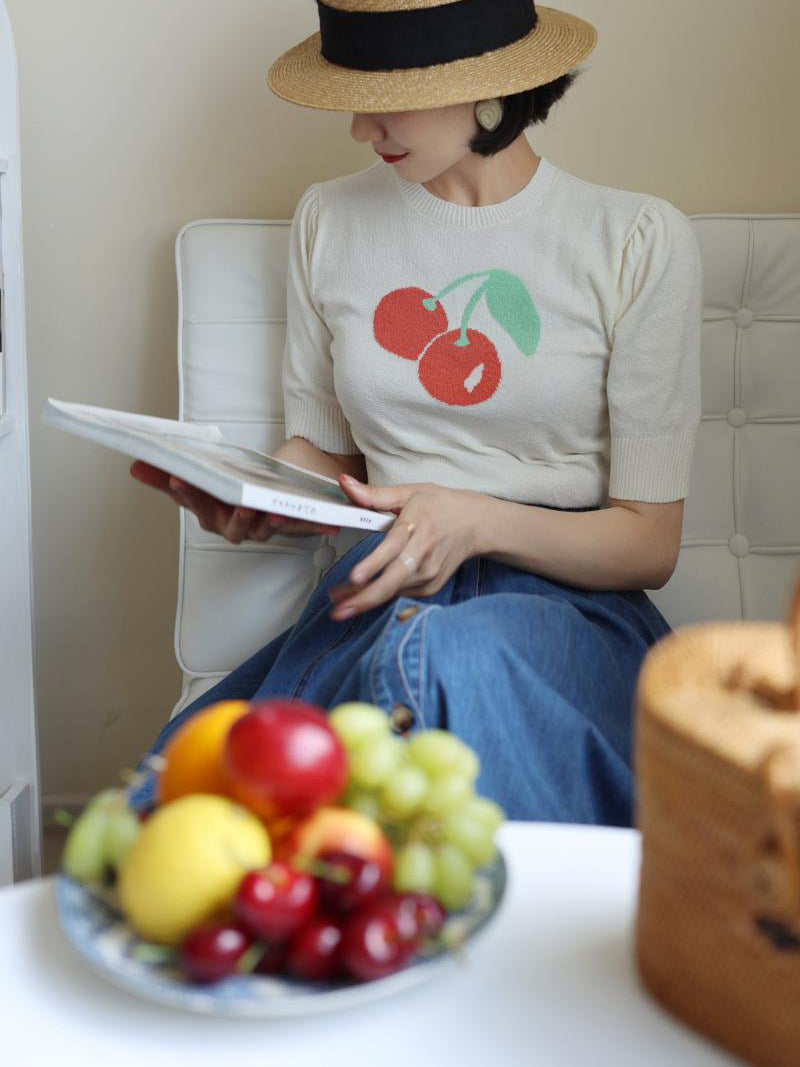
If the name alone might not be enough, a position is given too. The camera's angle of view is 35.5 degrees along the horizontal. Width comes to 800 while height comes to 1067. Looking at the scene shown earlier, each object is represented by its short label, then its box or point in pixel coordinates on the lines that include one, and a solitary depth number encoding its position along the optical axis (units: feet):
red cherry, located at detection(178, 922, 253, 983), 1.78
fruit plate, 1.78
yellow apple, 1.83
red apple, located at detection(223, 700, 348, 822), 1.89
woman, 3.94
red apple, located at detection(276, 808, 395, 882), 1.86
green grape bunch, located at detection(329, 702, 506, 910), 1.93
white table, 1.83
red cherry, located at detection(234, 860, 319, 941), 1.76
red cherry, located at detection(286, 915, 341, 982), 1.78
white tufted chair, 4.89
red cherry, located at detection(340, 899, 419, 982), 1.77
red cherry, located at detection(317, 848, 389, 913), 1.79
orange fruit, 2.04
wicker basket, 1.61
